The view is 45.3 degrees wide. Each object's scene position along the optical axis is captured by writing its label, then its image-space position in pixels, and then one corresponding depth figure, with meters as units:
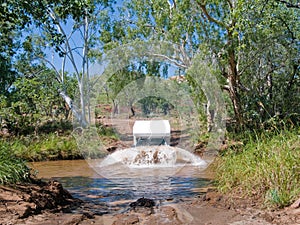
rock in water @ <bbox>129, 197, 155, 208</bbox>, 4.89
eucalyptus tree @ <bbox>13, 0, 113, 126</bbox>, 15.75
